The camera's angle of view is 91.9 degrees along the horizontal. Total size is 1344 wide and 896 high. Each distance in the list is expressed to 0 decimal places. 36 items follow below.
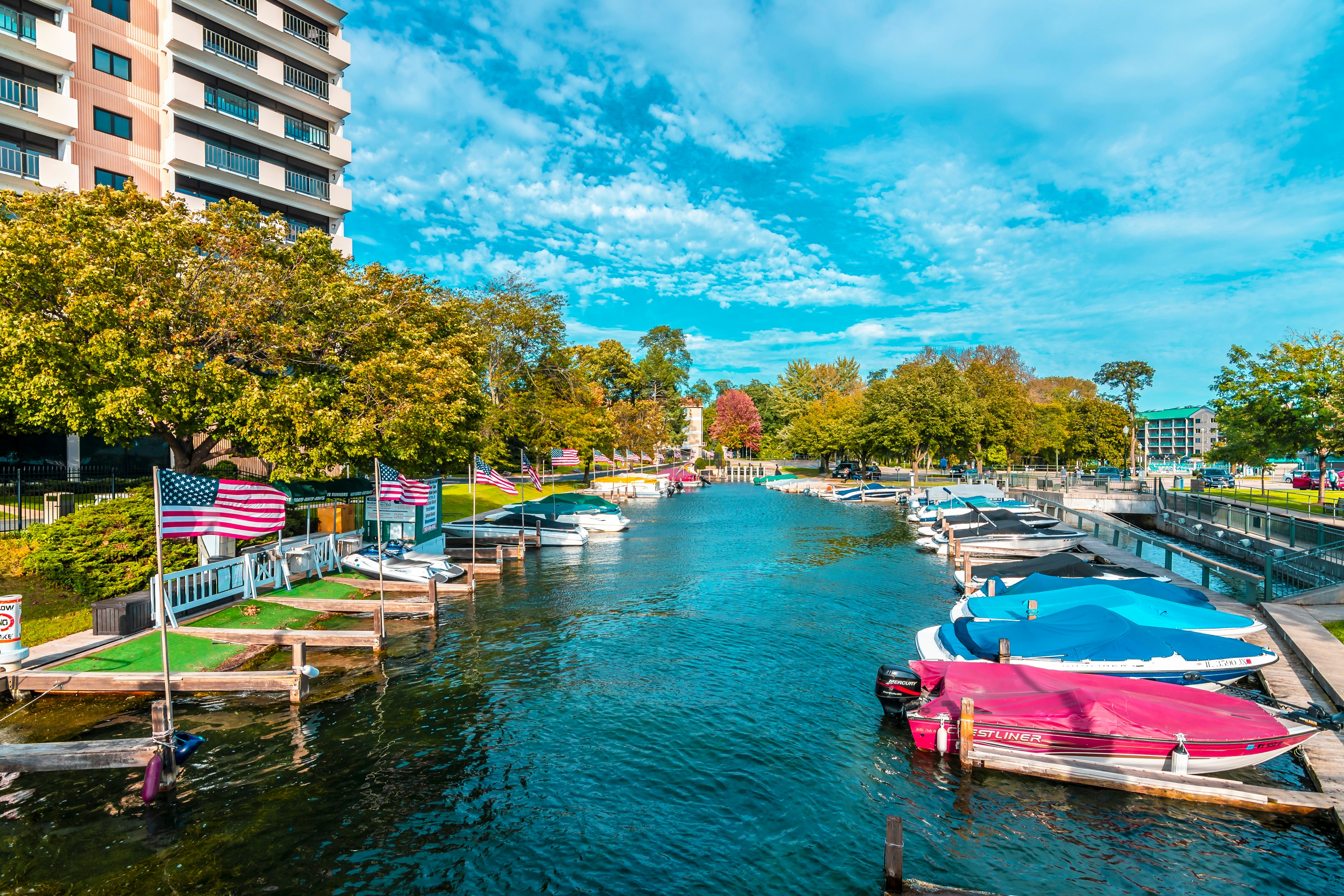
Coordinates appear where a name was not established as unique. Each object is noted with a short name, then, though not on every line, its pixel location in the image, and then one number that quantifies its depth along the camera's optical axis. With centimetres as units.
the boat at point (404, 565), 2562
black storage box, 1588
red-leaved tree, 13150
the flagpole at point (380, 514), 1974
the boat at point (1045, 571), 2461
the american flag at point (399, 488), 2314
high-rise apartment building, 3466
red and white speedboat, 1188
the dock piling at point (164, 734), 1079
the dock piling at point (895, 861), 876
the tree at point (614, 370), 9950
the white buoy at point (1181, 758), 1173
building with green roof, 18575
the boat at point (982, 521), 3884
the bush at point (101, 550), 1703
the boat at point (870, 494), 6931
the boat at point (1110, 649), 1462
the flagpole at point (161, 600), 1080
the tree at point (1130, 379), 11425
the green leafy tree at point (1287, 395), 3988
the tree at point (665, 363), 13538
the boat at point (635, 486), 7525
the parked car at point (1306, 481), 6969
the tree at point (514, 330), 5691
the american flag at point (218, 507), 1530
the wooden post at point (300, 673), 1464
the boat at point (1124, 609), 1681
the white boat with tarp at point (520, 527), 3741
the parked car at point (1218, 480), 6988
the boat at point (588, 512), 4522
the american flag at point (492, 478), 2727
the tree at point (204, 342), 1847
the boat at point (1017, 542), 3703
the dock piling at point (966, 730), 1275
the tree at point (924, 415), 8088
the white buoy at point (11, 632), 1361
